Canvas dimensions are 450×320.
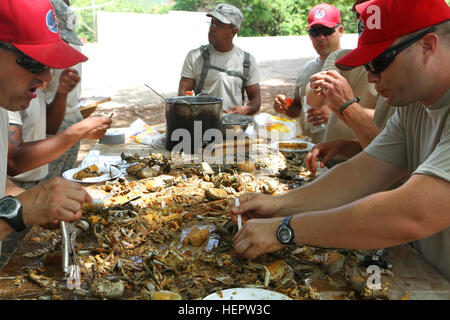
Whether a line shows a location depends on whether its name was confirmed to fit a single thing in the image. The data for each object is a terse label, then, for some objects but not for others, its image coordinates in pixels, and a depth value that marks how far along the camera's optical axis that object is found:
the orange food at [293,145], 3.52
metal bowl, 3.58
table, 1.51
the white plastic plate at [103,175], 2.59
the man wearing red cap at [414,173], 1.49
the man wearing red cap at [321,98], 3.55
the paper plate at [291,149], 3.42
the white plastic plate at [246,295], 1.42
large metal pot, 3.19
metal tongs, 1.57
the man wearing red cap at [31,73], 1.67
